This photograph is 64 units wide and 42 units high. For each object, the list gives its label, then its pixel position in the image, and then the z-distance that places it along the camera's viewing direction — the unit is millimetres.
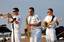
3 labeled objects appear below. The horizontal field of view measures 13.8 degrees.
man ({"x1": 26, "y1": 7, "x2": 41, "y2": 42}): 8125
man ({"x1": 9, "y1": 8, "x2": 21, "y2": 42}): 8367
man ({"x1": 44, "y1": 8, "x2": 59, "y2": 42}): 8250
